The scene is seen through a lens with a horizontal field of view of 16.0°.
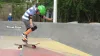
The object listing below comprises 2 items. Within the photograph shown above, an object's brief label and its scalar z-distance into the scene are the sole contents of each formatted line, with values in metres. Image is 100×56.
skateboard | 8.08
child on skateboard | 11.08
